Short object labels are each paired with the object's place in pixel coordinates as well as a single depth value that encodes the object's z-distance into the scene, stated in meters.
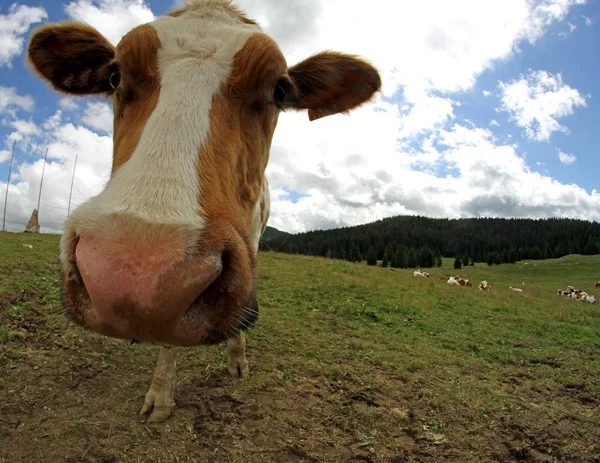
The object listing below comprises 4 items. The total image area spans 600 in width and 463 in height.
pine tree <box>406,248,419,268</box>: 75.44
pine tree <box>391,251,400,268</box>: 75.44
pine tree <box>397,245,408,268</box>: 74.50
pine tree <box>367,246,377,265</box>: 84.77
